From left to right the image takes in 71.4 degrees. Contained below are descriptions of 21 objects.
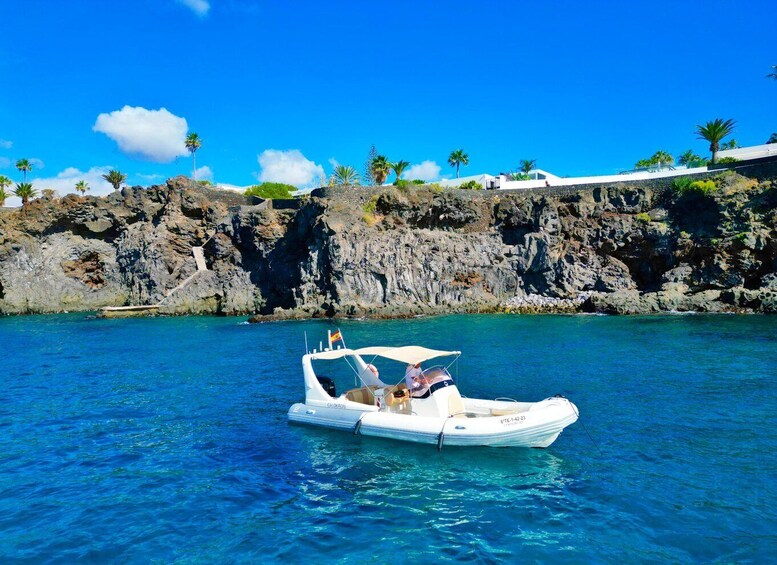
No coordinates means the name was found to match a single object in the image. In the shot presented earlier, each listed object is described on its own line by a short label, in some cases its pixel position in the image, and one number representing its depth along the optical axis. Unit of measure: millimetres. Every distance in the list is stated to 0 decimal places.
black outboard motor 18828
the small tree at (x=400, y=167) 71000
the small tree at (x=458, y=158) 82312
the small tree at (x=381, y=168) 70688
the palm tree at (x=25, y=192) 75062
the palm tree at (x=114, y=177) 80875
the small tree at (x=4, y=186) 73562
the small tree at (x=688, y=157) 84975
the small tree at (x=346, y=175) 80188
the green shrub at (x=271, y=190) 85812
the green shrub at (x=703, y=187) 52638
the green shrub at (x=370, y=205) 59281
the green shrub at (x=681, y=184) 54625
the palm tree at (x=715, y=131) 57375
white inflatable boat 14609
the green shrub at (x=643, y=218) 55750
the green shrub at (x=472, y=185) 67875
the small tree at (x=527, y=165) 82875
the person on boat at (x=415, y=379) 16656
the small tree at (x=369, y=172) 88750
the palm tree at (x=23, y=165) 79562
